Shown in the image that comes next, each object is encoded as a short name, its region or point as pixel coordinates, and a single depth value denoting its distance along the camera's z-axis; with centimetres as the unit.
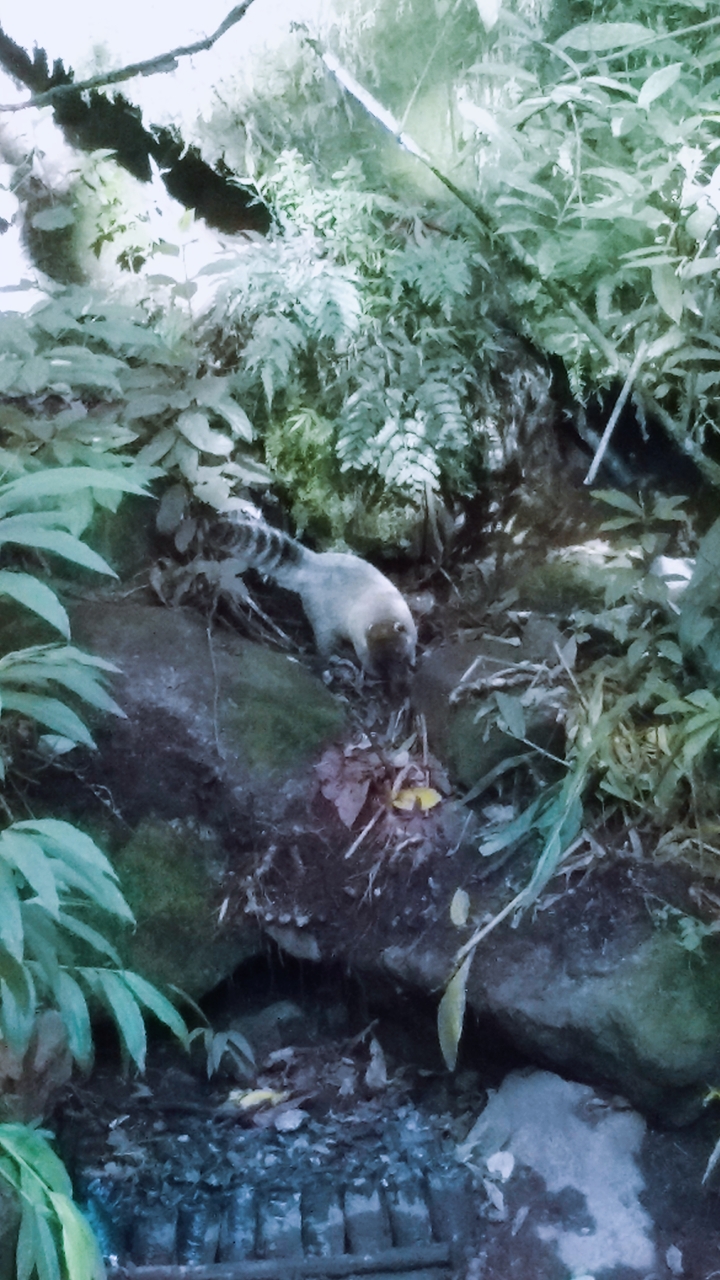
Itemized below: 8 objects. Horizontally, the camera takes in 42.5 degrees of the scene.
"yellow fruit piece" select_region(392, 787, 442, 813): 301
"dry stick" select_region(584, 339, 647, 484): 293
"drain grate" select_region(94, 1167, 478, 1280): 227
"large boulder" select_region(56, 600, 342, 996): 294
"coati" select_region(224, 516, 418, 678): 335
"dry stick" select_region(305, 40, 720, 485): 306
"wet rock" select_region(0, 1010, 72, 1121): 227
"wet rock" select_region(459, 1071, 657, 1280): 238
